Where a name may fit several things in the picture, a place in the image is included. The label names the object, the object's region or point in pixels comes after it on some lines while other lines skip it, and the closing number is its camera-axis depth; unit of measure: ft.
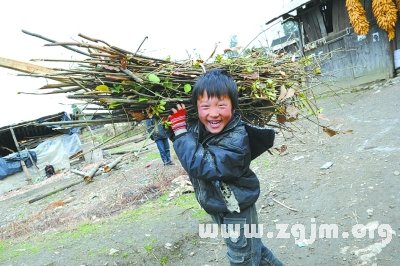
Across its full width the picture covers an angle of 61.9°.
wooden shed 33.01
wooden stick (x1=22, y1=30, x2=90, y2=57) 5.88
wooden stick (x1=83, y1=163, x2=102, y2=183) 29.09
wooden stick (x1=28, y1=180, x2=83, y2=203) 27.69
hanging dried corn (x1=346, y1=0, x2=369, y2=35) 30.86
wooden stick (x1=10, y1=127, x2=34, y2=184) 44.06
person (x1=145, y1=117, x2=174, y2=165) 22.52
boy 6.15
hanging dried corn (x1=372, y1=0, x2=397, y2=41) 28.58
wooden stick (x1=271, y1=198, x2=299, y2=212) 11.68
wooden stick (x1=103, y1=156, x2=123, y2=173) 30.41
